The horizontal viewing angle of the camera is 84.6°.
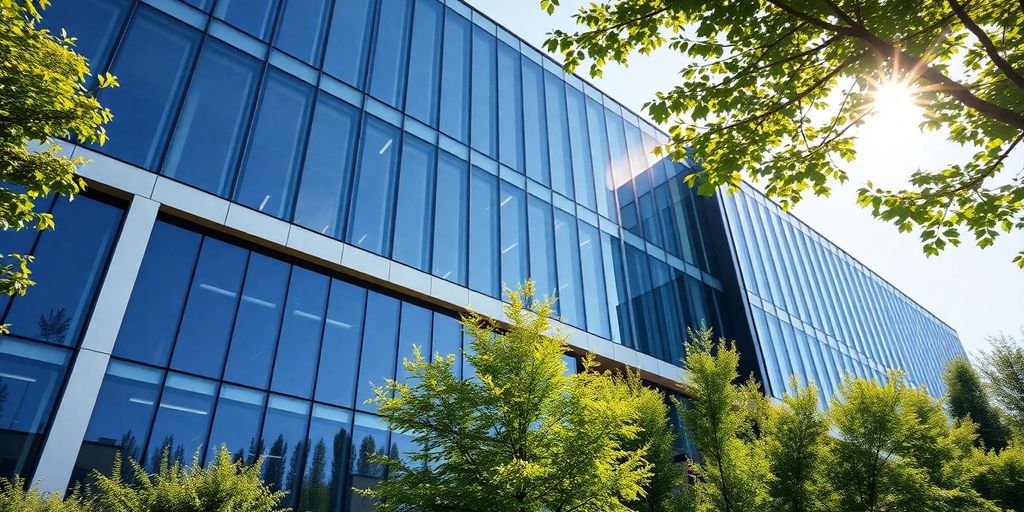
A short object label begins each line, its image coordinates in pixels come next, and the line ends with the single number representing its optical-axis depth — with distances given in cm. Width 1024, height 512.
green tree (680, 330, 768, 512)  1462
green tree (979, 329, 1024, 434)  3569
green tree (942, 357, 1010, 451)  3556
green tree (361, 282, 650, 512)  884
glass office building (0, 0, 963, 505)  1122
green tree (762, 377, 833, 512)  1490
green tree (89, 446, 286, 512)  872
